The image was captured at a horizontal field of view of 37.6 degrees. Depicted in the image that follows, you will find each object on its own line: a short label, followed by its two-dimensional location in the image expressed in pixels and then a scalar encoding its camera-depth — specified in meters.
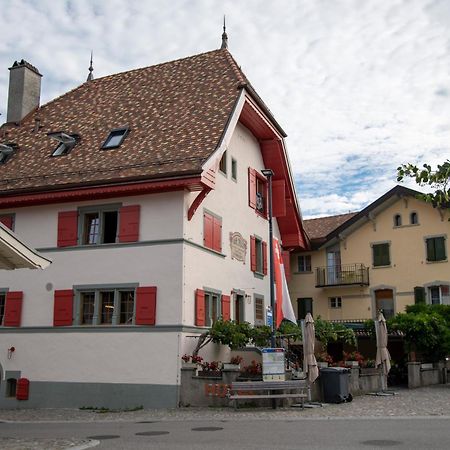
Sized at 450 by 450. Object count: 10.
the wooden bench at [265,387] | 17.53
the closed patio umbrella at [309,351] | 18.58
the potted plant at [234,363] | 19.05
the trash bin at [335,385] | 19.33
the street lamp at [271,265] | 19.37
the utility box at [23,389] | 20.84
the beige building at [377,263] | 33.44
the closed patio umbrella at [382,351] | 22.56
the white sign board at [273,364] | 17.89
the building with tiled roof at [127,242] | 19.72
